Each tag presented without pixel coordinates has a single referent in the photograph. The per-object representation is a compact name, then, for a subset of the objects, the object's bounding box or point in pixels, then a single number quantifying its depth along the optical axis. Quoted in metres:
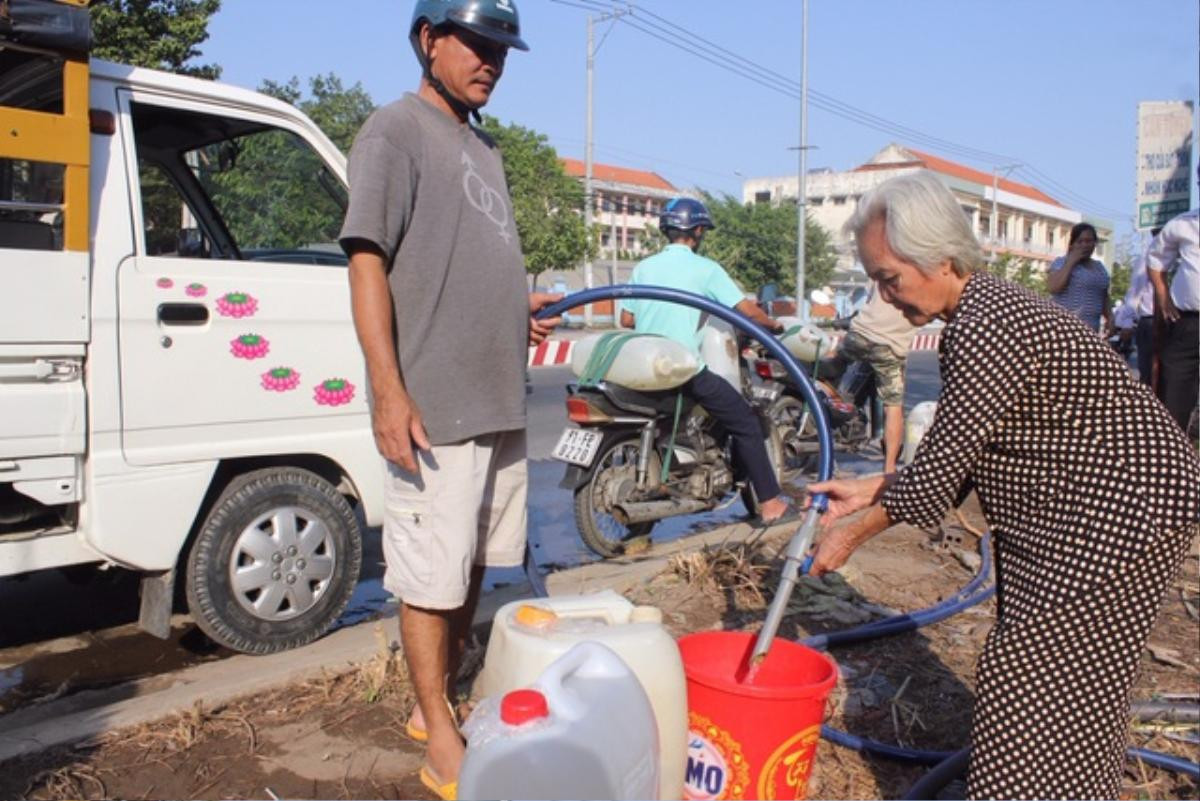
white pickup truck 3.43
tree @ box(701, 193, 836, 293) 57.28
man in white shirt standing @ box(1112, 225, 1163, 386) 8.24
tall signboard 8.70
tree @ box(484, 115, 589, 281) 39.22
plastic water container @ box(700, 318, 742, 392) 6.38
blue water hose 3.04
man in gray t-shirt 2.69
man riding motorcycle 5.79
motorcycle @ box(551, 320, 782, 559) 5.75
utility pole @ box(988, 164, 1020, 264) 70.62
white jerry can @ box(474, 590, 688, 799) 2.28
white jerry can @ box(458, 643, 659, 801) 1.82
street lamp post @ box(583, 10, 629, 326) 39.31
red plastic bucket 2.36
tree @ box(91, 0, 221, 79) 15.58
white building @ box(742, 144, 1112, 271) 75.56
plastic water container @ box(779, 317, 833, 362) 8.52
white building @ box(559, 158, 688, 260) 80.69
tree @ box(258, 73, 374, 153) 39.62
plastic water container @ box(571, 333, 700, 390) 5.69
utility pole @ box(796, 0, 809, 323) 34.16
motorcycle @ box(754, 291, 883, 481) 8.26
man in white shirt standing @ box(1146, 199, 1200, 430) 6.80
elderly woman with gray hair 2.23
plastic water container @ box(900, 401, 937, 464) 6.99
